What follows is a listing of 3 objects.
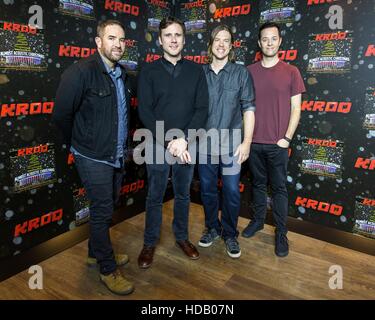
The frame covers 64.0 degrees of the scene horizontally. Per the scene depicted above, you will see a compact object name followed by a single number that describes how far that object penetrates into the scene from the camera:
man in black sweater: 2.06
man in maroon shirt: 2.32
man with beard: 1.76
